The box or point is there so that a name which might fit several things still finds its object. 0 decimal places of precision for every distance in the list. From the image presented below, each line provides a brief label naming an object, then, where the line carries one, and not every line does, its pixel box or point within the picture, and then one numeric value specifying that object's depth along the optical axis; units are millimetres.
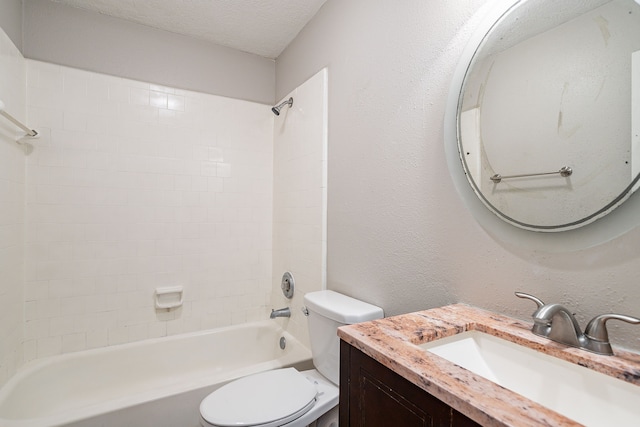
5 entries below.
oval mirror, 689
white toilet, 1170
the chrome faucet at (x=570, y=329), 646
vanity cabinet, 547
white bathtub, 1381
